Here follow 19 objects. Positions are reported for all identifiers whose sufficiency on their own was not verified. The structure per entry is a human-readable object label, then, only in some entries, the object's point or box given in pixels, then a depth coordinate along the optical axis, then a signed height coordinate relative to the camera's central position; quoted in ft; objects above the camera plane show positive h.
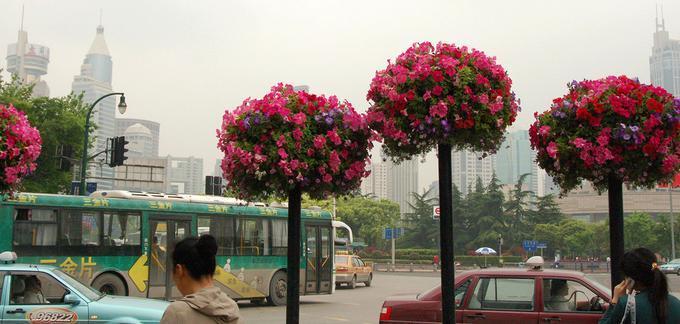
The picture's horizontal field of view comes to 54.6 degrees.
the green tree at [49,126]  116.26 +19.83
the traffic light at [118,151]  83.92 +10.89
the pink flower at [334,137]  23.25 +3.55
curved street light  83.25 +12.96
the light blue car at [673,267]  145.69 -5.77
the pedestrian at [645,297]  13.51 -1.15
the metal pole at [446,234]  20.81 +0.17
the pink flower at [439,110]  20.26 +3.96
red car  25.30 -2.34
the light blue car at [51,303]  27.35 -2.81
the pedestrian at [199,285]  10.35 -0.77
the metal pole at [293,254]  23.61 -0.57
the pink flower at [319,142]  23.06 +3.35
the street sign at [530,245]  170.81 -1.29
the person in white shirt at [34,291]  27.84 -2.33
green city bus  48.37 -0.12
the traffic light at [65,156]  84.48 +10.42
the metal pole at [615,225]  21.63 +0.52
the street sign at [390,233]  170.72 +1.59
